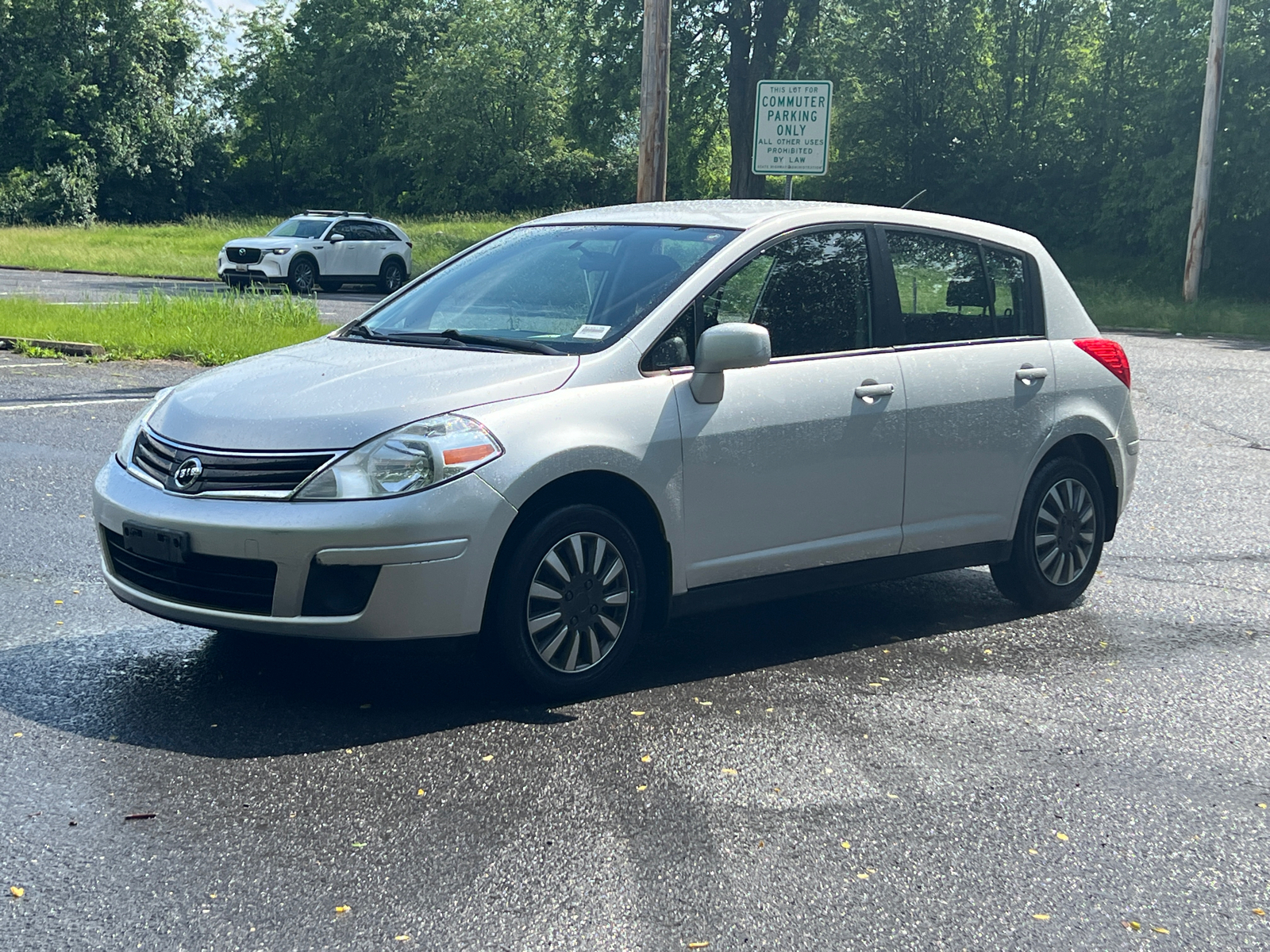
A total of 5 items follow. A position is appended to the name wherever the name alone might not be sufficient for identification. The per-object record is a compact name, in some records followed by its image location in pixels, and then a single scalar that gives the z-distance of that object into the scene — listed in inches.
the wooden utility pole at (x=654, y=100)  585.0
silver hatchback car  176.9
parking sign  706.2
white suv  1159.0
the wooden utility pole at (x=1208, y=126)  1121.4
